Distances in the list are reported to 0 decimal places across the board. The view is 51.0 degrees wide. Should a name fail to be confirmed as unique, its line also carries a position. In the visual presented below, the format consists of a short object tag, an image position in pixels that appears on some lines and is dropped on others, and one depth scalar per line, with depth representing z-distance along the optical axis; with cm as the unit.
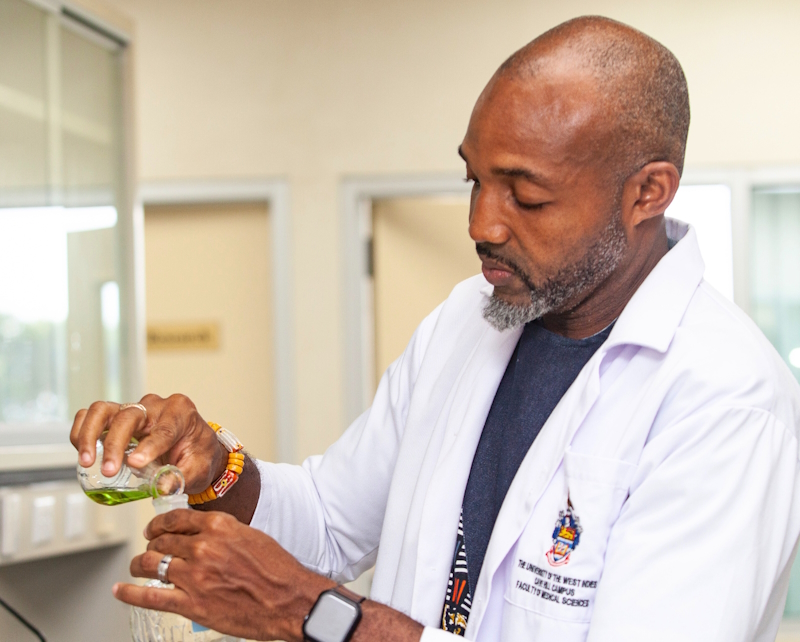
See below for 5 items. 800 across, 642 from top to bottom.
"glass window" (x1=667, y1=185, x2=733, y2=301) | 331
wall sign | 348
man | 89
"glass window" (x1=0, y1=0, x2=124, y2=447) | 192
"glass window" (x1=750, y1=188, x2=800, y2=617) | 329
